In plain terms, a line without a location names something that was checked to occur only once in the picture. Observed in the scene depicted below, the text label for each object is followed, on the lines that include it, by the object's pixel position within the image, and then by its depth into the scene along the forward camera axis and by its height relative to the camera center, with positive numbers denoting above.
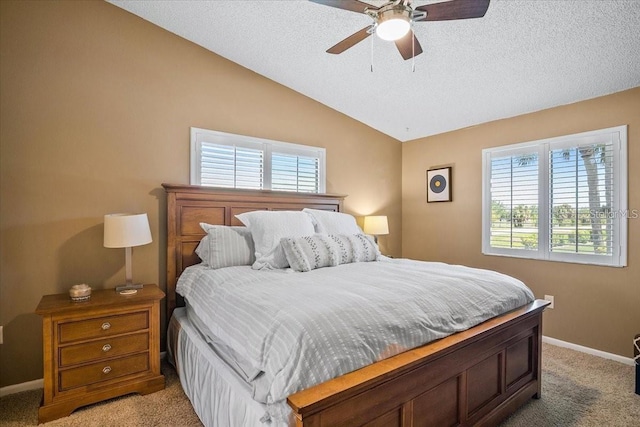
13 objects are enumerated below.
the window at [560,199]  2.95 +0.16
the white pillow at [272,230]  2.58 -0.15
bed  1.28 -0.82
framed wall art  4.23 +0.38
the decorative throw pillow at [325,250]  2.48 -0.30
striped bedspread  1.32 -0.50
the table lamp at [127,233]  2.40 -0.16
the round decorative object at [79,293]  2.25 -0.56
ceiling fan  1.68 +1.06
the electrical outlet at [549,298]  3.32 -0.85
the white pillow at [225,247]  2.64 -0.29
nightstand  2.05 -0.91
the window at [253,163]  3.18 +0.52
